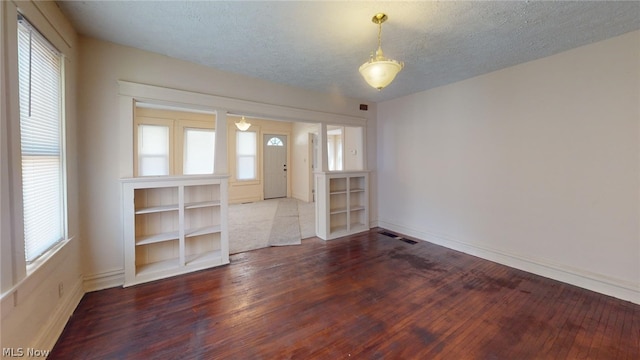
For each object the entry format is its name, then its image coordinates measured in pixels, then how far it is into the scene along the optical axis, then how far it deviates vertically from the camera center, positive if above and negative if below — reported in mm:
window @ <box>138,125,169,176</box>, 5301 +674
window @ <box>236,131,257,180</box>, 7602 +761
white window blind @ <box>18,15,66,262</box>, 1589 +292
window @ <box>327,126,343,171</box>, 8375 +993
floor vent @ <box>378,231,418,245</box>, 4109 -1084
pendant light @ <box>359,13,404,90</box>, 2025 +916
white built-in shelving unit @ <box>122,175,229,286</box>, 2674 -594
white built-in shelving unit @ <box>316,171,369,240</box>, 4320 -518
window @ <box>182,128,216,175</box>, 6020 +694
